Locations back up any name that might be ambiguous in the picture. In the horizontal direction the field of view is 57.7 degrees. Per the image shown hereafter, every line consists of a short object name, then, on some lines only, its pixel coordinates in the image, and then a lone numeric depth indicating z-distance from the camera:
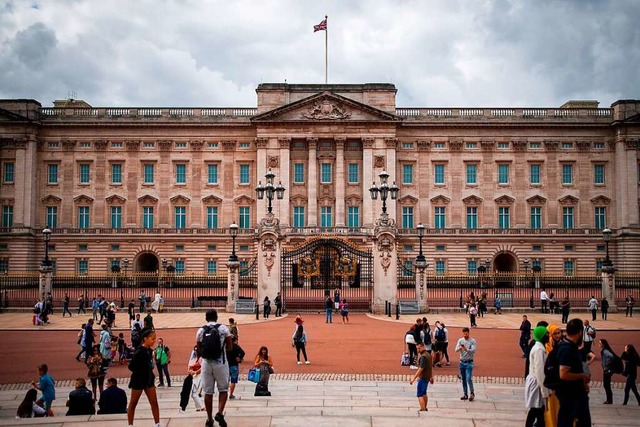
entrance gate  36.34
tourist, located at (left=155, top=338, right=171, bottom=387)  15.72
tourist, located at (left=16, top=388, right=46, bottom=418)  11.94
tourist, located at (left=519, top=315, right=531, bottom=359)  19.86
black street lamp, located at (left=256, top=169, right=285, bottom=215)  34.31
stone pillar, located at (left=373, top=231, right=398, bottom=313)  34.19
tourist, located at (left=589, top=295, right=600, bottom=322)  32.16
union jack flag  56.84
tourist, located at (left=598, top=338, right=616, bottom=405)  14.46
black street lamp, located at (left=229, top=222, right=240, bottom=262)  35.41
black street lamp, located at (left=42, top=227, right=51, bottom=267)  38.04
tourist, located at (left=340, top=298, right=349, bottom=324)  30.40
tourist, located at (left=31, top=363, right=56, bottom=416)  13.22
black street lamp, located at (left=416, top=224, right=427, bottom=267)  34.97
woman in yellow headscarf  9.16
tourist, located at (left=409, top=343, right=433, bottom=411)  12.40
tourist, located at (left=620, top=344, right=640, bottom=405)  14.27
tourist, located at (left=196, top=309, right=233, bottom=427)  10.38
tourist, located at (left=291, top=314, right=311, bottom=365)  19.24
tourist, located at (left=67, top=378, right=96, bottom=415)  11.97
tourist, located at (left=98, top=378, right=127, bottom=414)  11.69
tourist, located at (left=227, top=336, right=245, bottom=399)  13.82
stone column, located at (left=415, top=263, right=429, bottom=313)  34.78
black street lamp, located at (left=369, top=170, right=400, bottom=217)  34.00
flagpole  60.72
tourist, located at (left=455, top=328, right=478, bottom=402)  13.97
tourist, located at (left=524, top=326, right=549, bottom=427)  9.47
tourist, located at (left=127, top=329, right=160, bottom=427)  10.05
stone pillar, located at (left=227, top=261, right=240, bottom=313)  34.88
